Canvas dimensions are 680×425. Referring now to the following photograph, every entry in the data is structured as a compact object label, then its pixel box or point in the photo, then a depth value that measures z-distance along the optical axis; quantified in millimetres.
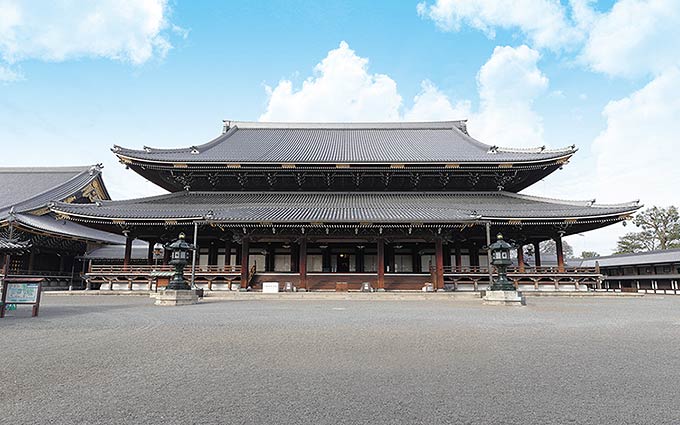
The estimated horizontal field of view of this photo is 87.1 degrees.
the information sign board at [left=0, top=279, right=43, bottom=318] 9328
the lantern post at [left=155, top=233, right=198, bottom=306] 13094
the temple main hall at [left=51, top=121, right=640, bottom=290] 19078
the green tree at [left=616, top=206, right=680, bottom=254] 43781
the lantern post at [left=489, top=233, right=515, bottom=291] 13719
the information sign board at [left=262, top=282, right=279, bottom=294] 18250
